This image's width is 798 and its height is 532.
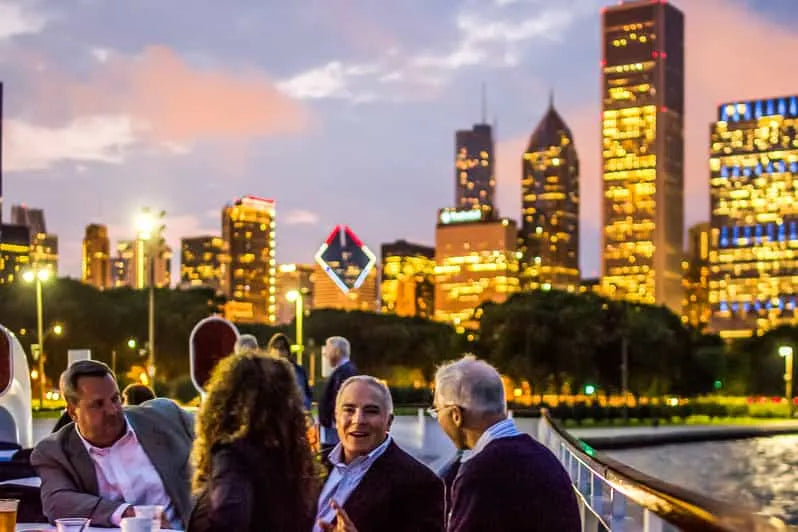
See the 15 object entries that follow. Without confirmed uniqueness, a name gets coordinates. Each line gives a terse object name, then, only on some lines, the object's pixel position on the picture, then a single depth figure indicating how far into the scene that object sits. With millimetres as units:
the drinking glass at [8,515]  4336
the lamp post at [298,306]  30050
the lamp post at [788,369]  61600
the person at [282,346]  11562
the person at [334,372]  11789
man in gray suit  5445
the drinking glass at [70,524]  4121
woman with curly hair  4211
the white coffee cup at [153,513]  4230
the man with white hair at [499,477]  4332
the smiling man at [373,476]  4781
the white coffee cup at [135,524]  4105
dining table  5012
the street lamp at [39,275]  38066
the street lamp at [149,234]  28891
